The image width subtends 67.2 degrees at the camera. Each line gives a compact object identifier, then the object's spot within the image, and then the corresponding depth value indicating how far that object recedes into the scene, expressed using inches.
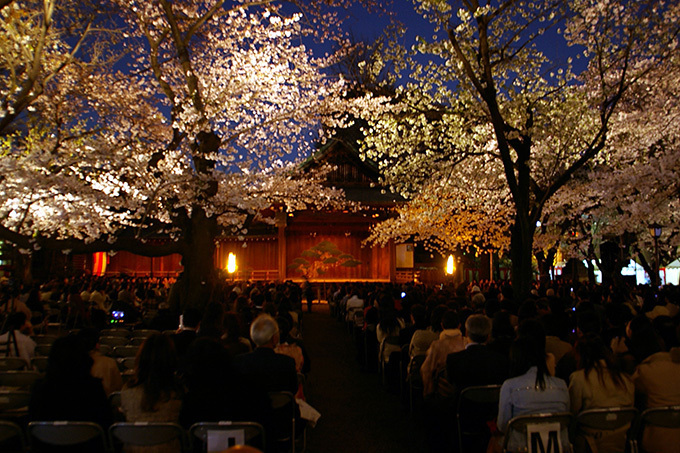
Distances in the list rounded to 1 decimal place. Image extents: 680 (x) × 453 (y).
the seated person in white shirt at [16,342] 260.4
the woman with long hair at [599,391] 161.2
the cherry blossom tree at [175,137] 466.0
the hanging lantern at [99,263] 1192.5
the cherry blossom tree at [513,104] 462.0
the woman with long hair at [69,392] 147.0
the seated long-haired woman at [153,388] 152.6
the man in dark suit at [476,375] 192.9
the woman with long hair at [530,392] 155.1
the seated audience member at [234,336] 238.5
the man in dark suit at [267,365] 187.1
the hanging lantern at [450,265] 1019.9
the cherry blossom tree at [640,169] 616.7
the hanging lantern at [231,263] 1045.5
